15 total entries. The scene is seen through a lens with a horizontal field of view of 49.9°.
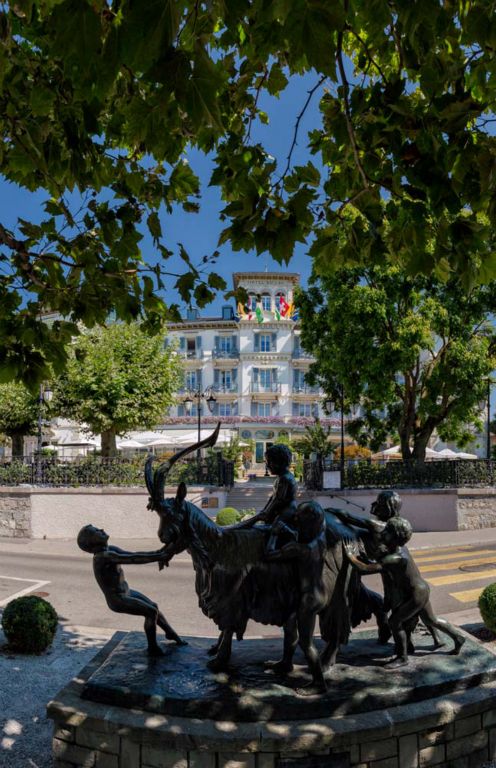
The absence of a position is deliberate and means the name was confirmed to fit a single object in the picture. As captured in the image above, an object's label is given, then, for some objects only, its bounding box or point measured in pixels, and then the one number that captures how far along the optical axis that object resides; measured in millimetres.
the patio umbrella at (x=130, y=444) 28489
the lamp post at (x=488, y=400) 18806
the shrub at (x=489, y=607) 7043
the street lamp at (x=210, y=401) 21188
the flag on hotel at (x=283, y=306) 46719
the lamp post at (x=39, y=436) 18953
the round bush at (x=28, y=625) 6855
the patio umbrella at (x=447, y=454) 28828
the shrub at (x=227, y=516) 16125
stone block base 3725
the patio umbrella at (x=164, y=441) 26419
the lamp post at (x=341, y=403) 19547
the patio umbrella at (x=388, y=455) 28828
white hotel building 47031
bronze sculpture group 4363
